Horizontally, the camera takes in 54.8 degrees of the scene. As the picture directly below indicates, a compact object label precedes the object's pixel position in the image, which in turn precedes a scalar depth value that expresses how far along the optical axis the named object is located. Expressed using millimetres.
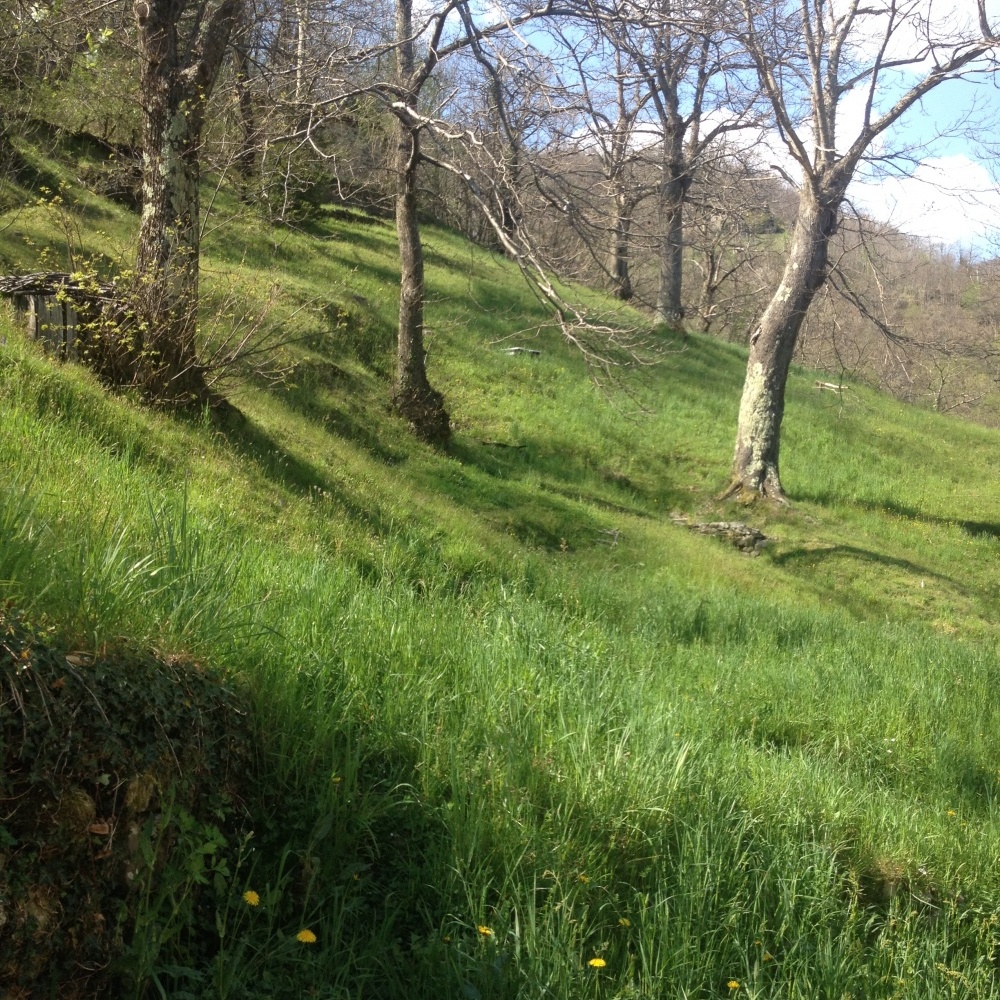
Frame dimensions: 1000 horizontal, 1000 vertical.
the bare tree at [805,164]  15852
